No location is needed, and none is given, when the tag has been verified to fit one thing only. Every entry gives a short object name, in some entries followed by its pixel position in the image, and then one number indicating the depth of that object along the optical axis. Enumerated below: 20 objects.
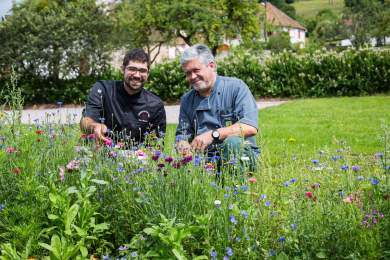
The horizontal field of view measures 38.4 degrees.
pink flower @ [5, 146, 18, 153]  3.33
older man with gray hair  4.12
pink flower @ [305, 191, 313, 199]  2.68
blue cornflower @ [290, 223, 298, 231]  2.58
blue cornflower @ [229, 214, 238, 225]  2.55
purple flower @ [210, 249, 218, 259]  2.46
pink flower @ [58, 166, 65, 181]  3.05
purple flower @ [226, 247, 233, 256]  2.41
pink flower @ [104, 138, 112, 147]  3.39
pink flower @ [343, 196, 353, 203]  2.64
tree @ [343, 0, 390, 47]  57.50
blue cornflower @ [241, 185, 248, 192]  2.78
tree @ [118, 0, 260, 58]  23.89
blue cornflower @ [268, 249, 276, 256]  2.61
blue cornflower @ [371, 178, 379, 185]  2.69
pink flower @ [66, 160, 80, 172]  3.05
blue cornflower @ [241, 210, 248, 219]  2.62
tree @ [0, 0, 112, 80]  16.05
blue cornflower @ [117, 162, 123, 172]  3.09
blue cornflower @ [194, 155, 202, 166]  3.05
